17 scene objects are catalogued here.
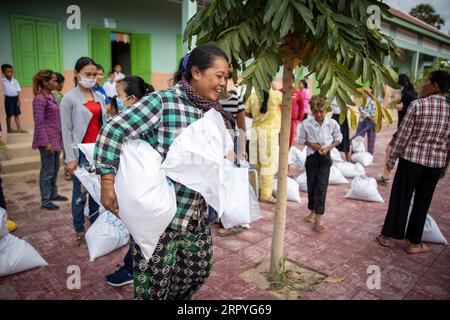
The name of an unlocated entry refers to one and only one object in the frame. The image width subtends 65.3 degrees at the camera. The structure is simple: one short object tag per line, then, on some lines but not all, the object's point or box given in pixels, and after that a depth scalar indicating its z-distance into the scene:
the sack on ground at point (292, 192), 5.40
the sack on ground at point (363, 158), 7.90
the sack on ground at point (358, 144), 8.32
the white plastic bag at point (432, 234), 4.05
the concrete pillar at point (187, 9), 6.74
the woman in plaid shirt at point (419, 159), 3.62
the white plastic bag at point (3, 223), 3.10
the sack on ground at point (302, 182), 6.07
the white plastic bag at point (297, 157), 7.45
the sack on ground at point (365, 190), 5.48
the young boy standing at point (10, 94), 7.15
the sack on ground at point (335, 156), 7.38
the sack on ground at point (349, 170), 6.84
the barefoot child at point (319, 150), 4.32
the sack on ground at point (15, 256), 3.10
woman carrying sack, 1.75
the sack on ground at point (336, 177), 6.36
